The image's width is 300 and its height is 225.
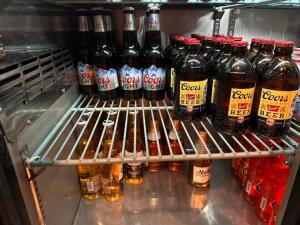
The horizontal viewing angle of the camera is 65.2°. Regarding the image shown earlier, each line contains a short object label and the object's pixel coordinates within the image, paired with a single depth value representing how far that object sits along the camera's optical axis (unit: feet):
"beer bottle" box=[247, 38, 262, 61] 2.84
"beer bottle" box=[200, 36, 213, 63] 2.89
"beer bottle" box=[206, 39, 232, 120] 2.42
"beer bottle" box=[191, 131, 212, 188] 3.34
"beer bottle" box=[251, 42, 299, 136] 2.06
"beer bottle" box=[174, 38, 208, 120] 2.40
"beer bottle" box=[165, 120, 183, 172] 3.50
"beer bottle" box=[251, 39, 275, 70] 2.43
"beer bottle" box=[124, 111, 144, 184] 3.49
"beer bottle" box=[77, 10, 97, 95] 3.10
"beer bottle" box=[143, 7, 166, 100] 2.95
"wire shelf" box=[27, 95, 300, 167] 1.96
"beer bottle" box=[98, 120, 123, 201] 3.22
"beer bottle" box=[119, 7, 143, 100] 2.93
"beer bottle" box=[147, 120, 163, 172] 3.49
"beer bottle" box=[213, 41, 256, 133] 2.15
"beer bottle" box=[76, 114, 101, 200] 3.21
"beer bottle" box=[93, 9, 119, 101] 2.94
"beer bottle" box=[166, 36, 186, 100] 2.88
